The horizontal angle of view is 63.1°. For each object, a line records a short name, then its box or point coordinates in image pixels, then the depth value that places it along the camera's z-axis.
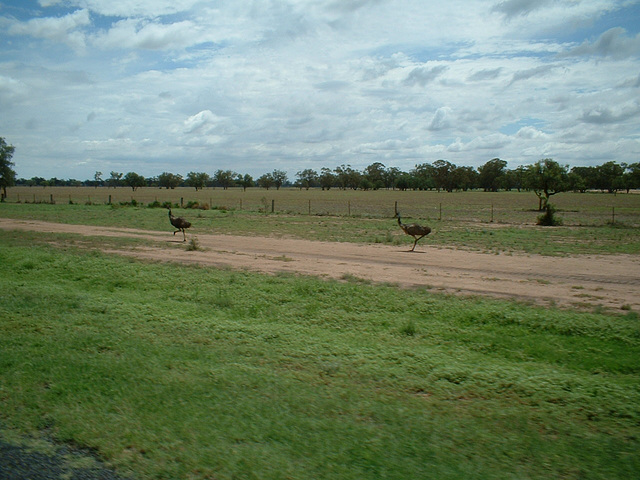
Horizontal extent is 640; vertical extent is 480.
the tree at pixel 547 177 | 50.65
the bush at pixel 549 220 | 34.16
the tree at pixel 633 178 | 126.58
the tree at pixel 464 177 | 176.38
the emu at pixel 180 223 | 22.86
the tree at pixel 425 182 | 187.12
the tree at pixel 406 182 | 191.50
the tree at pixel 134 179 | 183.12
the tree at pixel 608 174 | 148.50
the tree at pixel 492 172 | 180.62
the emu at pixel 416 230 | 20.52
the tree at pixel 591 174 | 152.62
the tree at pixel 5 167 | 69.01
